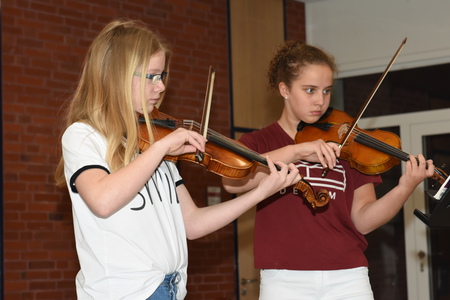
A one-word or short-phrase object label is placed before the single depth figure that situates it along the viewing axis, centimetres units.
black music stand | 247
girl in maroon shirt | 267
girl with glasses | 195
